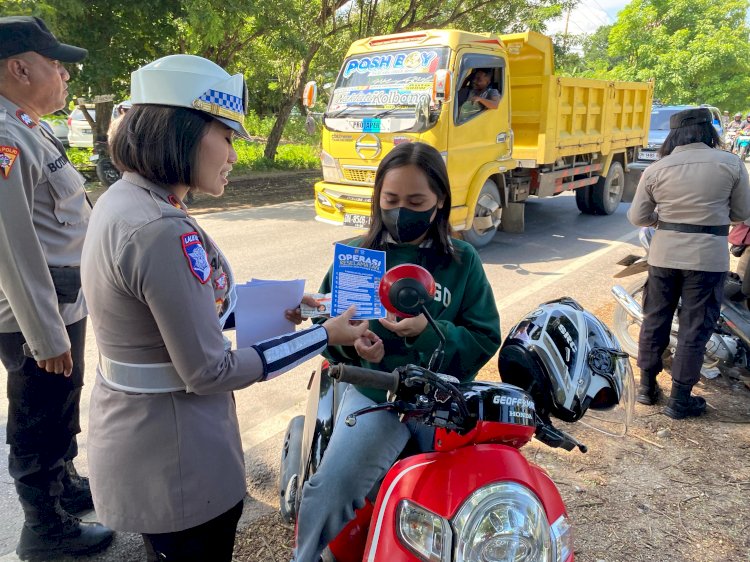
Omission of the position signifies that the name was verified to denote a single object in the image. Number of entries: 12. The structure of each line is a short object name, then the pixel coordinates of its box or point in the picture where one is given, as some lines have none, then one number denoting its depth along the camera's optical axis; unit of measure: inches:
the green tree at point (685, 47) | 888.9
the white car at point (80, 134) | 638.5
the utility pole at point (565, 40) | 812.6
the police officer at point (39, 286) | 76.5
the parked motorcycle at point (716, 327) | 147.0
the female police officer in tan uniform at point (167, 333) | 49.4
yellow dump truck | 266.2
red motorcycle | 46.8
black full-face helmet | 57.0
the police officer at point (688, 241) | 132.6
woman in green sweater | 66.1
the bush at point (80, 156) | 516.1
